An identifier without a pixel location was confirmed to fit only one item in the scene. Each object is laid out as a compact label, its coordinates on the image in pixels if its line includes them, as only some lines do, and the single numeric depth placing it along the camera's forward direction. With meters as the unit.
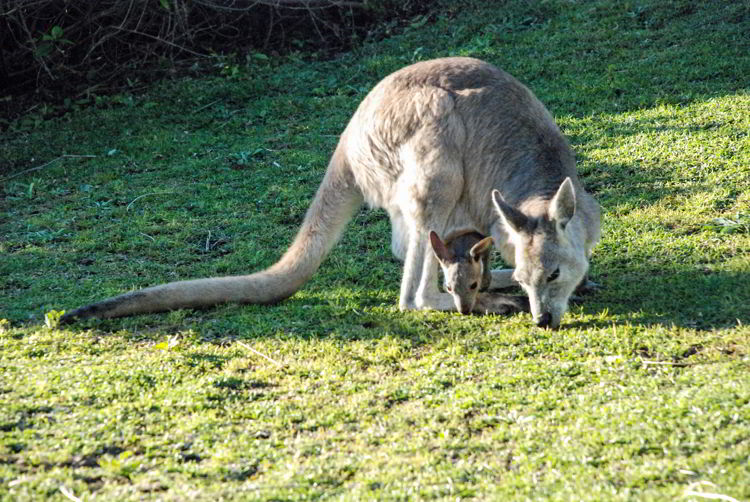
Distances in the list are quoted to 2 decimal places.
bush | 17.62
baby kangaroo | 9.20
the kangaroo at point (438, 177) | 9.30
